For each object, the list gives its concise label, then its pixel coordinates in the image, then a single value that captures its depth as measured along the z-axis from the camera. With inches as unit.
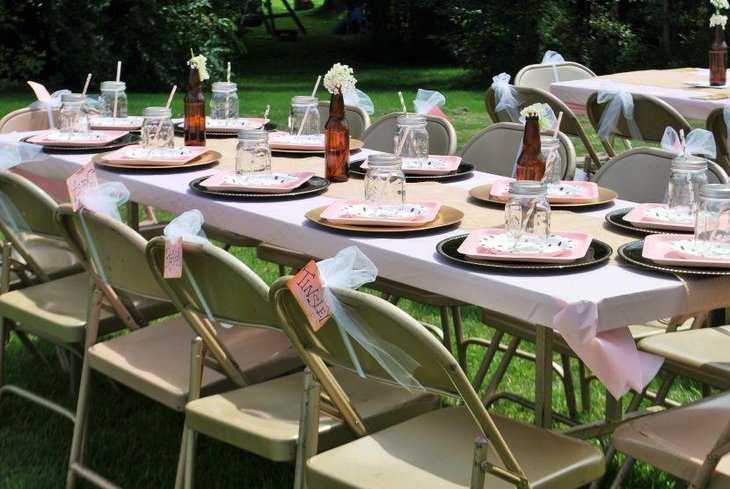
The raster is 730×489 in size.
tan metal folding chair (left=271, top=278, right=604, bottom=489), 99.3
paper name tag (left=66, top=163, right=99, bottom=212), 136.4
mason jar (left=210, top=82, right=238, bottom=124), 215.0
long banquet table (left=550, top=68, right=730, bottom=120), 240.2
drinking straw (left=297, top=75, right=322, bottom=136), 194.7
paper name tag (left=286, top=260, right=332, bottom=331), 102.8
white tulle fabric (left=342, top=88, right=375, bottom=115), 232.8
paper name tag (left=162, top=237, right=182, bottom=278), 119.3
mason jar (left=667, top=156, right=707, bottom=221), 135.0
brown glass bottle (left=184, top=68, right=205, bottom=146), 191.0
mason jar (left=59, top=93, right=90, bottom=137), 197.2
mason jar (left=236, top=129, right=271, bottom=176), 159.2
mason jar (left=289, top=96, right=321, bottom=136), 193.8
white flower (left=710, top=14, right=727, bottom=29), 246.1
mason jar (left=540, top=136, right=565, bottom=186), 149.9
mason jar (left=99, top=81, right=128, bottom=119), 218.2
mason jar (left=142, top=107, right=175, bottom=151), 180.1
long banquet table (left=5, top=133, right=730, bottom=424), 106.1
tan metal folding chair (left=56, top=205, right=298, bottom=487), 131.8
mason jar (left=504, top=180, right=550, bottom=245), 123.3
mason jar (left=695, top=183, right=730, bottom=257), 118.8
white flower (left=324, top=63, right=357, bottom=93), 159.9
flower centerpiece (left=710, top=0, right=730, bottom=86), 248.8
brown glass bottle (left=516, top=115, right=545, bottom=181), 148.5
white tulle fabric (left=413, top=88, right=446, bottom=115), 198.4
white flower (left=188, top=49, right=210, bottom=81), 188.1
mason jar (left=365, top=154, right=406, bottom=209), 140.3
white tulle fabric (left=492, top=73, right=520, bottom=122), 246.1
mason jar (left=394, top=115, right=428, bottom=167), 170.2
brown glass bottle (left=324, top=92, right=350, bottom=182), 164.6
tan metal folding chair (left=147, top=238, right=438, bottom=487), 116.6
